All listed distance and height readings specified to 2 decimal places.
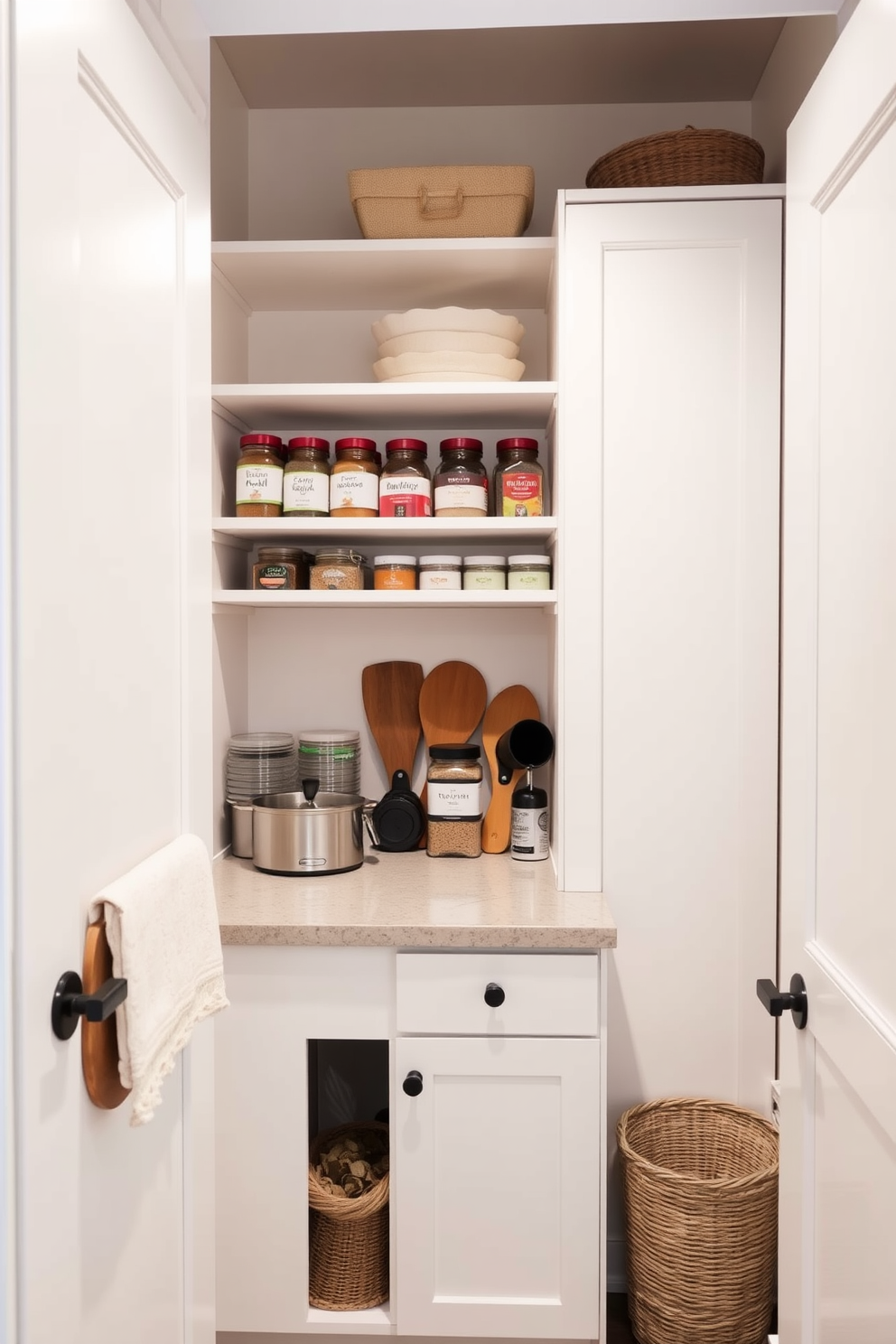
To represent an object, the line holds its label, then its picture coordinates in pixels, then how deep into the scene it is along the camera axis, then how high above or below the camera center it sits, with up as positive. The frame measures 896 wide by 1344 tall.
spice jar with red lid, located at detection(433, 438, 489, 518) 2.06 +0.36
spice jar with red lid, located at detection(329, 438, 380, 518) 2.07 +0.35
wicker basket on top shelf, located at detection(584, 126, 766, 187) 1.95 +0.97
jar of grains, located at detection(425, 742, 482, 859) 2.18 -0.32
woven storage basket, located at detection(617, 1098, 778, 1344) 1.78 -1.07
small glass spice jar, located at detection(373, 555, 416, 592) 2.11 +0.17
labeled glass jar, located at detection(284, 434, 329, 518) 2.07 +0.36
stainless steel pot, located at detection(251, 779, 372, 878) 2.03 -0.37
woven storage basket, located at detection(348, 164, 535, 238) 2.05 +0.93
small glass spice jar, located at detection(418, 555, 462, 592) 2.10 +0.17
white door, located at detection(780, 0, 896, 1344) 0.96 -0.05
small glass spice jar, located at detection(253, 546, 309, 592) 2.11 +0.18
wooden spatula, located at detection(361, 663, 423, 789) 2.37 -0.13
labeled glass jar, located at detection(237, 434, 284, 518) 2.07 +0.36
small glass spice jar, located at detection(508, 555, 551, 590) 2.06 +0.17
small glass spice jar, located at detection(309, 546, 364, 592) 2.12 +0.18
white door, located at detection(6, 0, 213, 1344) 0.80 +0.05
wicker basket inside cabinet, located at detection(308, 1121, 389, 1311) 1.82 -1.11
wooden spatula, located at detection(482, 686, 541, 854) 2.31 -0.14
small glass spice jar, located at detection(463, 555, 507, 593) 2.11 +0.17
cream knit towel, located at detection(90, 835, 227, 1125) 0.96 -0.33
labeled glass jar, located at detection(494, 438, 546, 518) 2.05 +0.36
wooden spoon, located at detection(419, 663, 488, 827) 2.35 -0.12
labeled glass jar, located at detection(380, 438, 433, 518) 2.06 +0.35
